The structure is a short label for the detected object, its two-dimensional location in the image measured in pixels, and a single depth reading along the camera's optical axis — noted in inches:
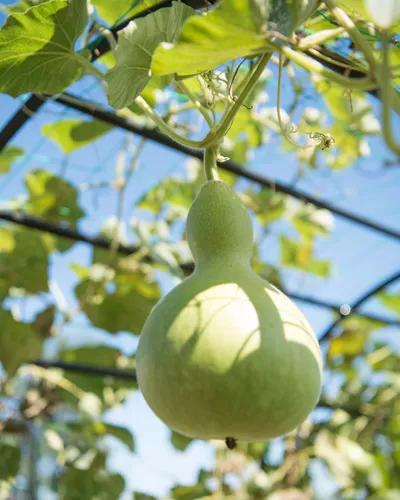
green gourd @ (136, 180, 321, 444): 21.5
